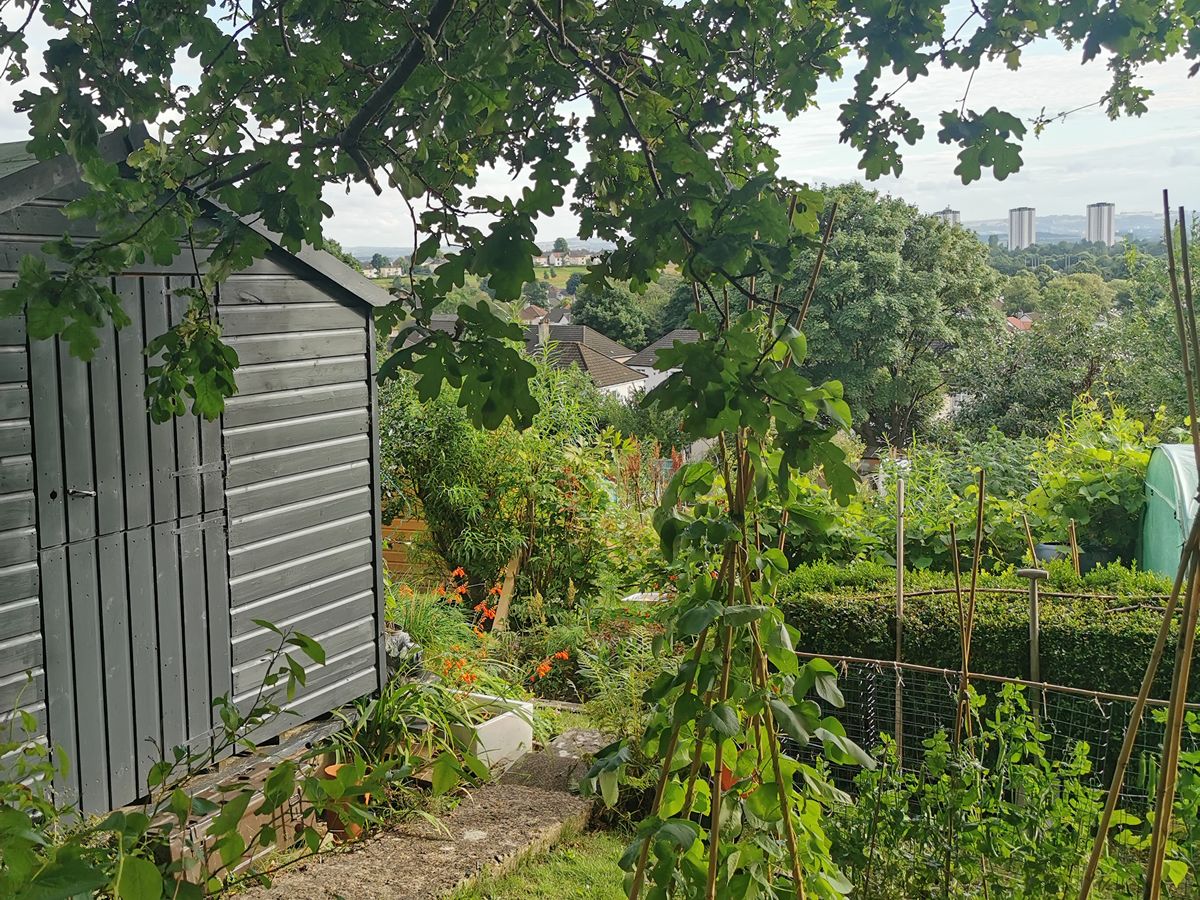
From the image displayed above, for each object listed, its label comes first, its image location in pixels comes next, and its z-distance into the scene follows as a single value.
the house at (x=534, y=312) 54.94
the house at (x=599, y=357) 34.16
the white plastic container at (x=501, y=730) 5.35
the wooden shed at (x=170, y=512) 3.49
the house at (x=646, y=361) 39.21
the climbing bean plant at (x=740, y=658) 1.44
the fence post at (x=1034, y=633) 4.30
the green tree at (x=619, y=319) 44.19
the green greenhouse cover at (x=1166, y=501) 6.69
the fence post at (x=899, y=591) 3.99
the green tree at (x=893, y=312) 30.41
